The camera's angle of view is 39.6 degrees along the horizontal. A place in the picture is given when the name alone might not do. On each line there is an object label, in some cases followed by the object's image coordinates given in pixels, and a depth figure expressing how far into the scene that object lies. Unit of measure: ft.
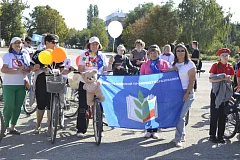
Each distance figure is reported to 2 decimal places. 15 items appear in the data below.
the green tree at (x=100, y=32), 295.81
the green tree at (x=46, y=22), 242.37
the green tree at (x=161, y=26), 183.83
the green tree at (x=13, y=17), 204.13
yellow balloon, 19.99
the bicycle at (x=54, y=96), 19.44
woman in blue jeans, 19.71
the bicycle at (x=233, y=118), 20.84
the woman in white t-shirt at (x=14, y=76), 21.09
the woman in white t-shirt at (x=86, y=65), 21.57
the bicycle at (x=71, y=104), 27.35
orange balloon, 20.65
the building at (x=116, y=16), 519.19
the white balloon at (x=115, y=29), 37.32
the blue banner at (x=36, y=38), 62.48
